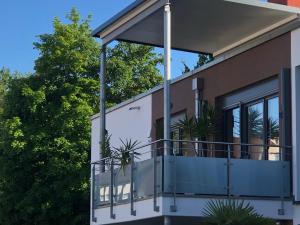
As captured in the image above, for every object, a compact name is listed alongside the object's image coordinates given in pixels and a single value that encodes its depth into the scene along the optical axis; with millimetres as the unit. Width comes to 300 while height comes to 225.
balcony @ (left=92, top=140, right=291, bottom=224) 13156
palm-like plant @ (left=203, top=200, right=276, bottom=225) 12164
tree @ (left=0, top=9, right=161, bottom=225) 28141
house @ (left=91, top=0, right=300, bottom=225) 13414
